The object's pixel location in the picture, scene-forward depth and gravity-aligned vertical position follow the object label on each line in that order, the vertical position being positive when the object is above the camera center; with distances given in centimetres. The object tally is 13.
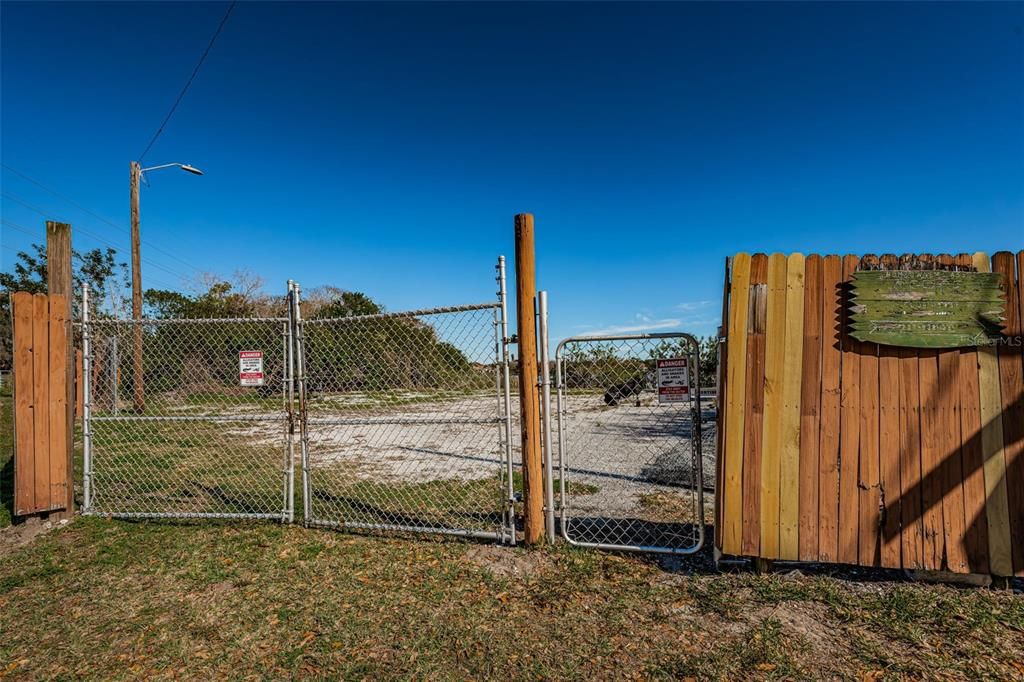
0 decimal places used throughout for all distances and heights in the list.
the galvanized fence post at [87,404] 518 -41
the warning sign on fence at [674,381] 409 -25
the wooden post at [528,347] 433 +5
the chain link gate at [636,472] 415 -168
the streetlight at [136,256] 1477 +305
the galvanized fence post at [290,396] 492 -36
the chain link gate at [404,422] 471 -77
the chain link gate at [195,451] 578 -163
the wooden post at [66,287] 525 +78
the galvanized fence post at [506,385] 435 -27
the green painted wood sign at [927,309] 353 +24
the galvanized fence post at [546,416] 432 -54
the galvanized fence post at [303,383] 497 -24
